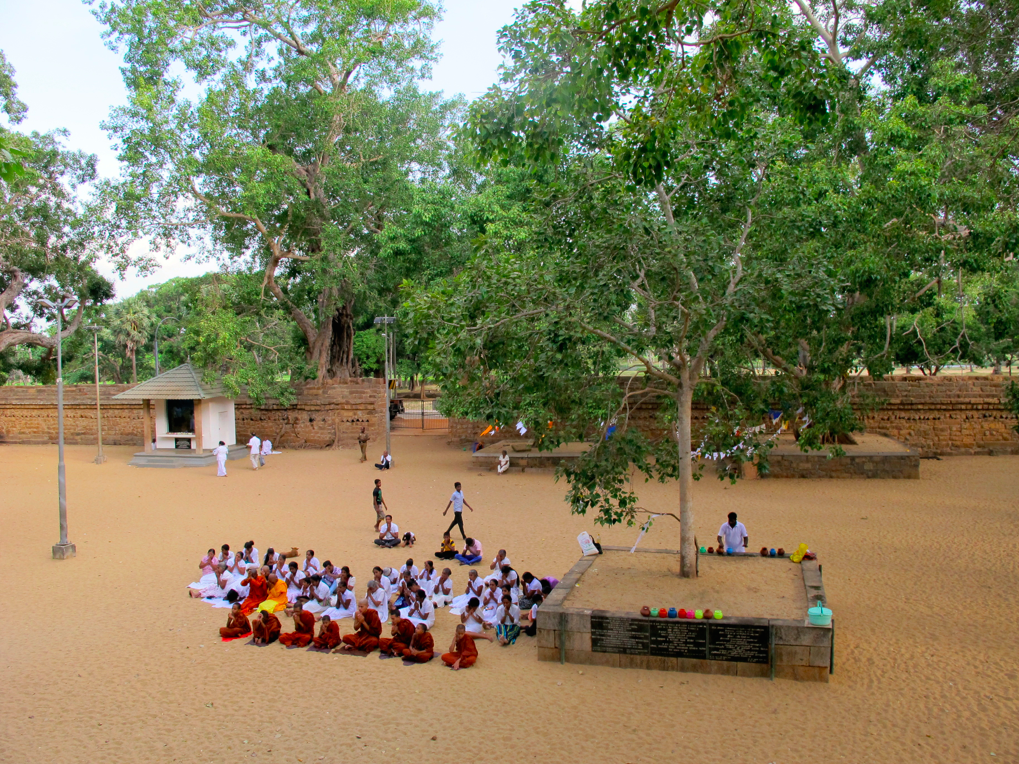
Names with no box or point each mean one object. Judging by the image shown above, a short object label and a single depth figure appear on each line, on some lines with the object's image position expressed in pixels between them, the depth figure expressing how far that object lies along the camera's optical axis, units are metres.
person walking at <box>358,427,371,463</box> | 23.02
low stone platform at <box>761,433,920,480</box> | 18.02
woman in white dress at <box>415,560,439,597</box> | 10.34
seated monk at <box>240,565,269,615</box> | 10.23
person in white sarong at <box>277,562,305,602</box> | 10.49
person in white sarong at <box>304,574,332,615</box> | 10.25
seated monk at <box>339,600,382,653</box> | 8.76
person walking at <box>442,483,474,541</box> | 12.88
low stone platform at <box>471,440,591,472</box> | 20.58
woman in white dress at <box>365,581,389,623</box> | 9.77
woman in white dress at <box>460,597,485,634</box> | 9.33
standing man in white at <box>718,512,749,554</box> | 10.70
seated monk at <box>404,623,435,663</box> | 8.40
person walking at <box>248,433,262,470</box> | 22.41
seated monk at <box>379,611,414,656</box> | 8.60
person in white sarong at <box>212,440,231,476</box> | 20.97
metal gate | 32.62
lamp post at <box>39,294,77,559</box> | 13.13
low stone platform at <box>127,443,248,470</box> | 23.52
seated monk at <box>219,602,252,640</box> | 9.27
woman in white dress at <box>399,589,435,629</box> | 9.50
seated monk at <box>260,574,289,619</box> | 10.27
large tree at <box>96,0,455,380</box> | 23.62
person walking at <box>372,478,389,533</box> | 14.04
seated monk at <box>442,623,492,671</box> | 8.19
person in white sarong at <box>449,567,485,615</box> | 9.76
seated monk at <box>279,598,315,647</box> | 9.04
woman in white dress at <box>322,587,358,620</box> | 10.03
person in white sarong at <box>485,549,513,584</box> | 10.25
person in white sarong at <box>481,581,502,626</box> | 9.37
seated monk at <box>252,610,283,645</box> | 9.08
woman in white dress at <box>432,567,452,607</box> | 10.23
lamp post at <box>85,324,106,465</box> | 23.61
